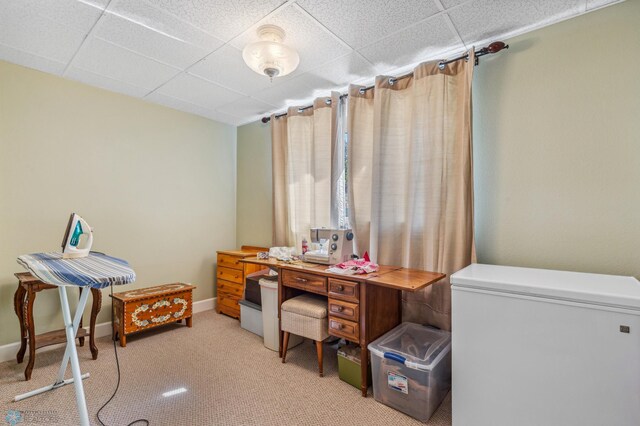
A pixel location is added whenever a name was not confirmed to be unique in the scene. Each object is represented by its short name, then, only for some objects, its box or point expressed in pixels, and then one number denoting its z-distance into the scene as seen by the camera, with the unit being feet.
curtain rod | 6.50
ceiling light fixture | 6.21
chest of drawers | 11.15
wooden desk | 6.54
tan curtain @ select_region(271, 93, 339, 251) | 9.82
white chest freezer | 4.05
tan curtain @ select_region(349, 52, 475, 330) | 6.99
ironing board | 3.84
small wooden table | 7.04
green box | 6.82
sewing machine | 7.88
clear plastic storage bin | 5.74
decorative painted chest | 8.95
